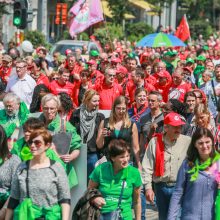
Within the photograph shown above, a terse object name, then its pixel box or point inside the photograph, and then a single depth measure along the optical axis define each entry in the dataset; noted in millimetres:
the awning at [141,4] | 70038
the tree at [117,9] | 55281
